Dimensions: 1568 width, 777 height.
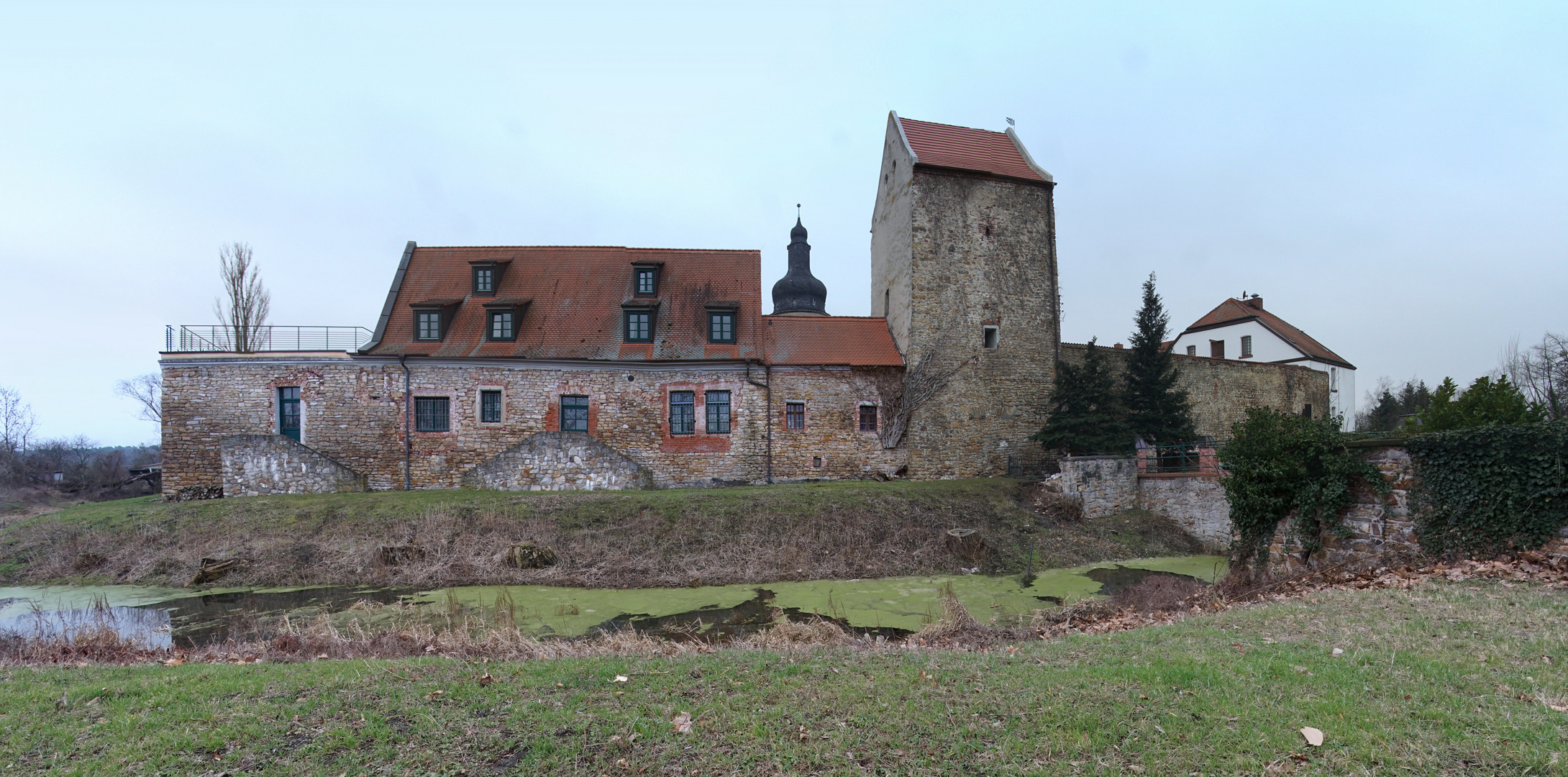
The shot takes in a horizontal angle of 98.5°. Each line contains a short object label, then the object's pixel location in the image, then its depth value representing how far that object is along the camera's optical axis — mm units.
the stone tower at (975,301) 20000
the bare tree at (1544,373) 29312
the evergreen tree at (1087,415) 18953
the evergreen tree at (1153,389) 20031
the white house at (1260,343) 30828
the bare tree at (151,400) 35594
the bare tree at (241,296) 29219
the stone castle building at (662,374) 18266
